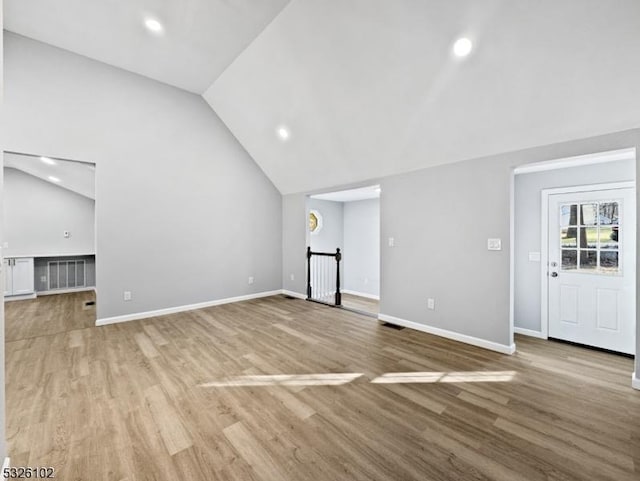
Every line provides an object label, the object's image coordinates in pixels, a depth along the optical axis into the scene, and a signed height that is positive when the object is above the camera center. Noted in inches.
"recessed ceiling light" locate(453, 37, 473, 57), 90.7 +66.0
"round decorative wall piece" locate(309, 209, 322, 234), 288.0 +20.1
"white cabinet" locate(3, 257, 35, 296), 206.1 -28.6
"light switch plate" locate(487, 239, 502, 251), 119.9 -1.7
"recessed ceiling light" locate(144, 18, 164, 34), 122.0 +98.9
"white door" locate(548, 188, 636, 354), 118.7 -13.0
